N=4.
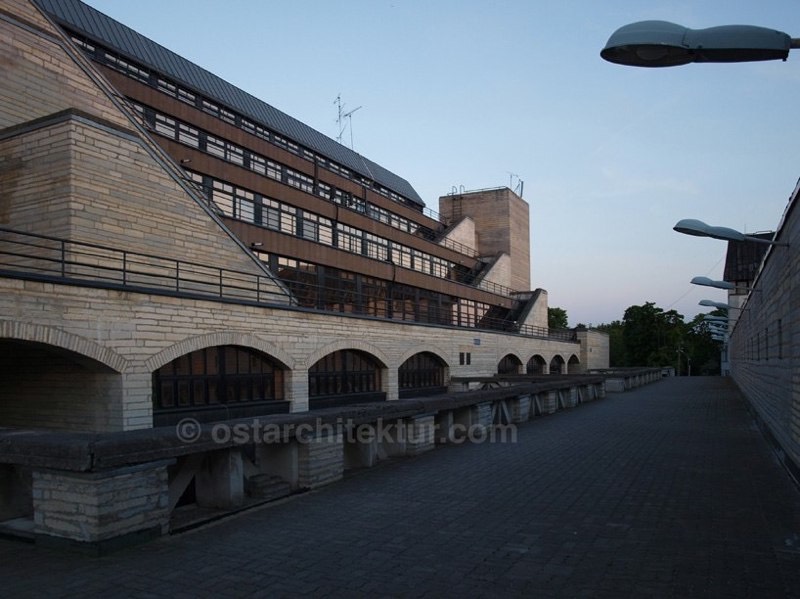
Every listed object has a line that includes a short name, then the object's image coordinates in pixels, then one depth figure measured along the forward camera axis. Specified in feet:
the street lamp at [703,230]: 39.06
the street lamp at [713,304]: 84.84
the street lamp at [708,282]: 63.29
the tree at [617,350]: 314.26
